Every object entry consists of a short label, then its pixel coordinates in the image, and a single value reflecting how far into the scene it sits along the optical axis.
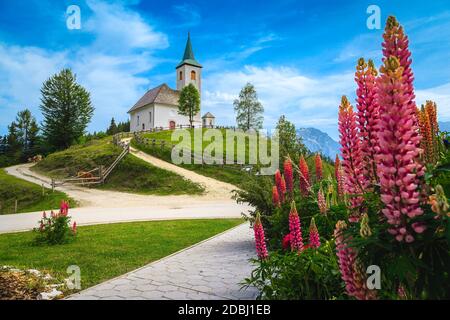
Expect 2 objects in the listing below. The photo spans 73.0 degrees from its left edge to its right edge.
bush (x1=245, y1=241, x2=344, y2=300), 3.29
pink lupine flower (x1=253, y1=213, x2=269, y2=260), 4.09
